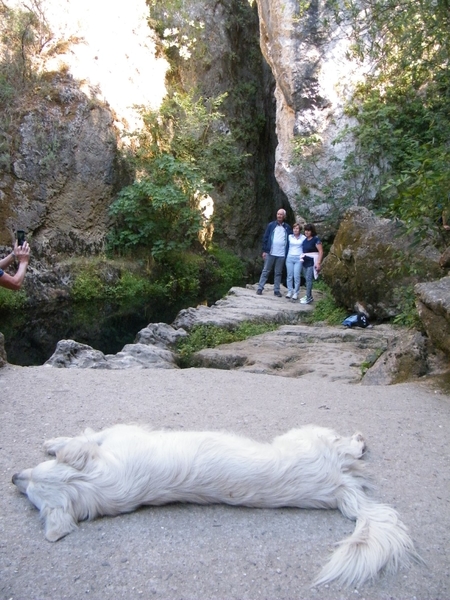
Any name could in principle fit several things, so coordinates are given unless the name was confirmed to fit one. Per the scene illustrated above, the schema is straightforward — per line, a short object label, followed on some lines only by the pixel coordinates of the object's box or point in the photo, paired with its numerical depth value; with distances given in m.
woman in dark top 11.98
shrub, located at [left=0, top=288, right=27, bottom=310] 14.65
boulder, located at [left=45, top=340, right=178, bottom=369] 7.40
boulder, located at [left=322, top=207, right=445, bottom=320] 9.94
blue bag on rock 10.30
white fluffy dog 2.50
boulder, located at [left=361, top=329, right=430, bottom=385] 5.52
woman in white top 12.30
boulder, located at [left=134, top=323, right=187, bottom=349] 9.69
